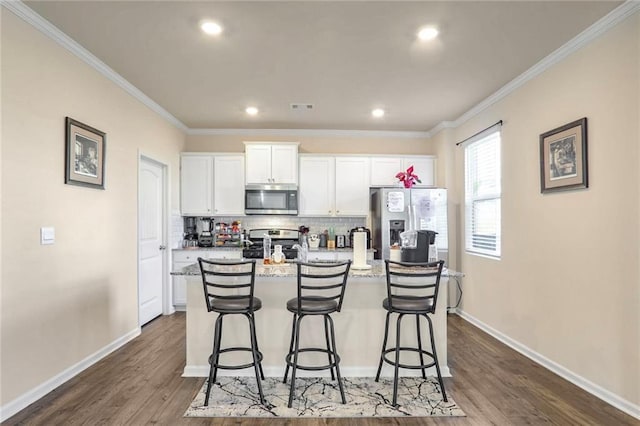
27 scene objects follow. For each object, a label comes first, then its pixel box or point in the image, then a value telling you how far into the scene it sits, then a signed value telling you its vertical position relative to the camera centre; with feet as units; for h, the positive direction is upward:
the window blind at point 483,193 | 13.07 +0.93
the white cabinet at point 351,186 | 17.24 +1.53
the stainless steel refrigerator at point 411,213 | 15.44 +0.17
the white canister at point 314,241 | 16.87 -1.17
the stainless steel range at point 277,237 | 17.33 -0.99
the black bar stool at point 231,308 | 7.91 -2.12
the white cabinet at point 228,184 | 16.97 +1.62
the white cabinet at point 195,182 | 16.90 +1.72
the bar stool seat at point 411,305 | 8.15 -2.10
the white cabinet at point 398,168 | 17.28 +2.42
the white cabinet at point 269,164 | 16.70 +2.55
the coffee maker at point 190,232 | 16.99 -0.75
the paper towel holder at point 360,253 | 9.66 -1.00
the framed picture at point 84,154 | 9.09 +1.76
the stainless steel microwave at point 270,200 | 16.92 +0.84
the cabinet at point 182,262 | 15.72 -2.00
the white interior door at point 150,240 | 13.51 -0.90
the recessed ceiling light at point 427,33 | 8.38 +4.50
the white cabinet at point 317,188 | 17.19 +1.43
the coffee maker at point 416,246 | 9.39 -0.80
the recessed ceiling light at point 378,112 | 14.47 +4.42
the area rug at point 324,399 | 7.62 -4.26
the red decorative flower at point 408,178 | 12.70 +1.43
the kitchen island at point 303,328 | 9.43 -3.03
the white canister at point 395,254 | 9.92 -1.05
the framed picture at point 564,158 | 8.75 +1.58
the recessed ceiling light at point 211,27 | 8.17 +4.54
